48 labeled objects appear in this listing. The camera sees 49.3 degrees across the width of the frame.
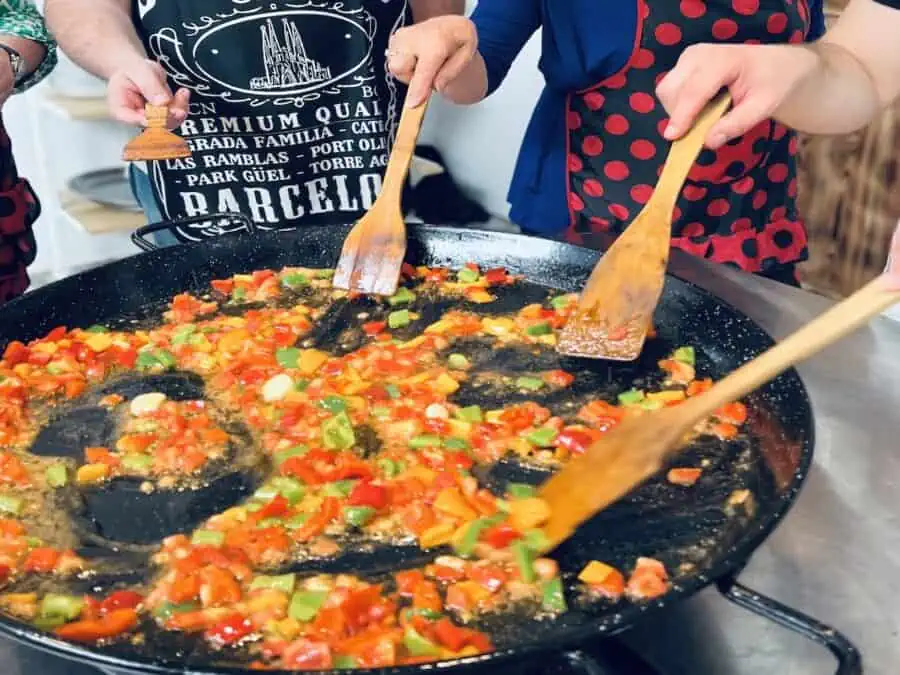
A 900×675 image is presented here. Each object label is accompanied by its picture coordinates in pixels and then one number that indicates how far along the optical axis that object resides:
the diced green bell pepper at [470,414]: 1.24
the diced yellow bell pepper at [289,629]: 0.90
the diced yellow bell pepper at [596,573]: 0.95
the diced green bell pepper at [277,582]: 0.95
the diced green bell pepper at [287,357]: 1.40
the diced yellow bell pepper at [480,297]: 1.56
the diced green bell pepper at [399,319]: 1.50
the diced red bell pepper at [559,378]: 1.33
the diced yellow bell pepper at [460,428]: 1.21
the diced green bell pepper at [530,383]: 1.32
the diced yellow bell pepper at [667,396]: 1.28
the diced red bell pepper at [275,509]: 1.06
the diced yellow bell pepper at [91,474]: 1.14
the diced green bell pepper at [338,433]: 1.19
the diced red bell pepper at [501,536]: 1.00
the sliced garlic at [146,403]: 1.29
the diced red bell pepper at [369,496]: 1.06
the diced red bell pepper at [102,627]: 0.88
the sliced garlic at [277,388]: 1.32
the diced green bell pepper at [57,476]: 1.13
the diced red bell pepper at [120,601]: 0.93
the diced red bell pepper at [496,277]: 1.60
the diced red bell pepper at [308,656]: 0.85
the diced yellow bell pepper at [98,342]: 1.43
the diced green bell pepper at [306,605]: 0.92
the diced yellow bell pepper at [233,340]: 1.43
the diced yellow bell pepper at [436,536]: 1.02
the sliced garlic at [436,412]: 1.25
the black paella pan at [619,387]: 0.80
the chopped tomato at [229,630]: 0.90
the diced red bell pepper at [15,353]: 1.39
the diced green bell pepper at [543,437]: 1.19
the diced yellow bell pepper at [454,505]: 1.05
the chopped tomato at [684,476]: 1.10
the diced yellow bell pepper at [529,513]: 1.02
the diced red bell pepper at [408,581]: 0.95
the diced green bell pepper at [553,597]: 0.92
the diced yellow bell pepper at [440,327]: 1.47
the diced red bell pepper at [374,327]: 1.49
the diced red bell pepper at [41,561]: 0.99
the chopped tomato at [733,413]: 1.21
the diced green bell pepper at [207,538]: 1.02
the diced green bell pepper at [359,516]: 1.05
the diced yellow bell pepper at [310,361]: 1.39
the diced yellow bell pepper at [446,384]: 1.32
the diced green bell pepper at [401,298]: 1.57
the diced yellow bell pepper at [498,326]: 1.46
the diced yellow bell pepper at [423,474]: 1.12
